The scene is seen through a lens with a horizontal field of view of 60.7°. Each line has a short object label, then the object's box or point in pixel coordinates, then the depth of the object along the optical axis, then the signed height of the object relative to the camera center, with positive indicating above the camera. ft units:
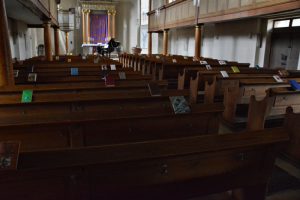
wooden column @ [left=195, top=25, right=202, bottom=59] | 28.78 +1.12
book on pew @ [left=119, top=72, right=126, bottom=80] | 11.38 -1.19
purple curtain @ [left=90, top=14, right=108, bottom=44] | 64.34 +5.00
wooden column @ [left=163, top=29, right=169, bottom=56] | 40.88 +1.12
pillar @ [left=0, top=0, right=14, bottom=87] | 8.54 -0.30
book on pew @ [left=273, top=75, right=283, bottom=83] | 11.45 -1.13
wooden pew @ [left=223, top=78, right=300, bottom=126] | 10.64 -1.69
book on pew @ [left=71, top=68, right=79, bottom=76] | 13.09 -1.25
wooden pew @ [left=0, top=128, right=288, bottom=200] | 3.14 -1.64
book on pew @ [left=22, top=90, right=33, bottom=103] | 6.91 -1.36
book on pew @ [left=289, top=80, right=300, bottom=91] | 9.52 -1.14
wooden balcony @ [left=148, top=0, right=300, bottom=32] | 17.11 +3.75
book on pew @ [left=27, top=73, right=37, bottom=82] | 10.43 -1.27
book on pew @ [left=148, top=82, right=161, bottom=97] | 7.84 -1.22
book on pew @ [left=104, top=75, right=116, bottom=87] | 9.57 -1.24
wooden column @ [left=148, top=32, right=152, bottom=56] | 48.23 +0.84
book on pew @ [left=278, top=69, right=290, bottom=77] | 13.00 -0.98
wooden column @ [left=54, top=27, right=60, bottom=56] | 34.66 +1.35
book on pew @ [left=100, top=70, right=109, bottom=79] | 12.64 -1.25
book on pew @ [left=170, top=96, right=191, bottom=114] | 5.98 -1.27
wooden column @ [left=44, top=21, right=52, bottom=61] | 23.27 +0.50
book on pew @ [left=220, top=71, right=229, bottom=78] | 12.29 -1.05
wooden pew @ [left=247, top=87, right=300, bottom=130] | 6.99 -1.73
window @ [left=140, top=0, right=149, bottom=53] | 62.18 +5.83
